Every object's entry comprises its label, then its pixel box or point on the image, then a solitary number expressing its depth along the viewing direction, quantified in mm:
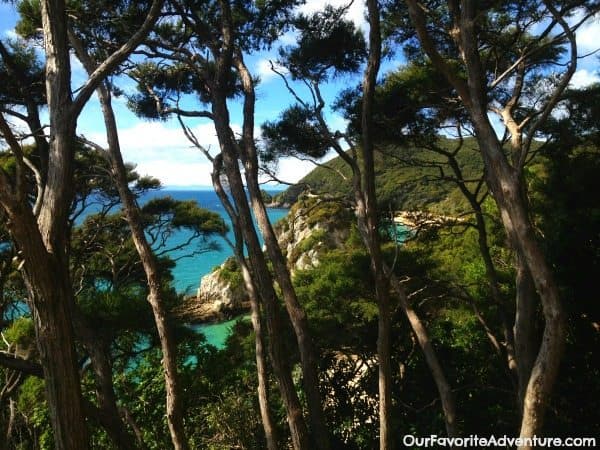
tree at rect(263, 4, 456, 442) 4016
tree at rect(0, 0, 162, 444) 1848
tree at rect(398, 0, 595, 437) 2338
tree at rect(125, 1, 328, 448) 4188
